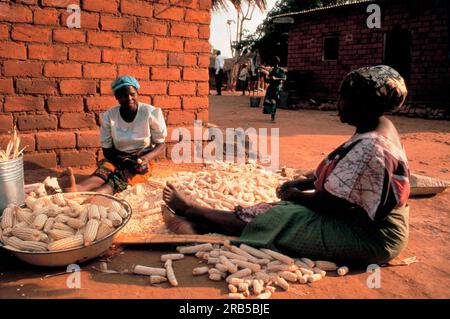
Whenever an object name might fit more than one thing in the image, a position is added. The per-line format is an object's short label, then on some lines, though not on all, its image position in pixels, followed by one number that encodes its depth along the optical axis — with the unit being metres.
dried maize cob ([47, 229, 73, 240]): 2.34
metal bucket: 2.75
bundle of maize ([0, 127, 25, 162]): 2.85
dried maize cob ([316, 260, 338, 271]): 2.40
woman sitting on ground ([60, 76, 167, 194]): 3.83
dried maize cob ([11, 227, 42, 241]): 2.33
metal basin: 2.23
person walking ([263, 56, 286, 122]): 10.70
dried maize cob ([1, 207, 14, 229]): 2.46
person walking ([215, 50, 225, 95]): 19.22
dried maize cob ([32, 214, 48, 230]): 2.42
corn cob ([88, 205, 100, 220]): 2.53
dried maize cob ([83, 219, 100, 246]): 2.32
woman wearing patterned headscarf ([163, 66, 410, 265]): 2.11
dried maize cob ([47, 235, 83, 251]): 2.24
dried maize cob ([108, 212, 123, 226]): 2.56
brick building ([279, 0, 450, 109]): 12.12
